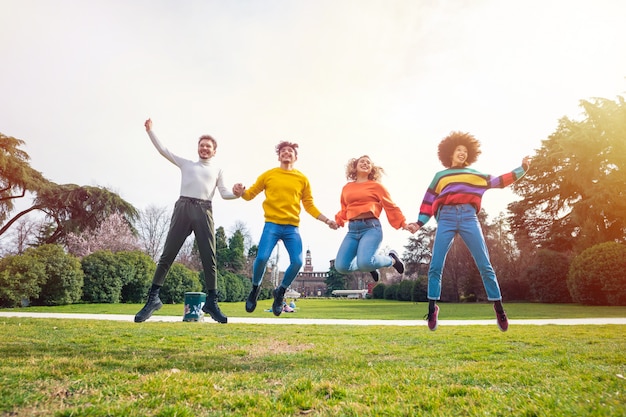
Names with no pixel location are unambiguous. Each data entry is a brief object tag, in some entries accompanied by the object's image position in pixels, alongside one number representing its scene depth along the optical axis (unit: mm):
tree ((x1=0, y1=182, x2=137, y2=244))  26281
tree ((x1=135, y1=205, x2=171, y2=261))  19453
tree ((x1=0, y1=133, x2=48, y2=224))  12477
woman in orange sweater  5398
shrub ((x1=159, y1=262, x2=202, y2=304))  17838
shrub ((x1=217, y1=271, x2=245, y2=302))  22056
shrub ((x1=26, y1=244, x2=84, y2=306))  21219
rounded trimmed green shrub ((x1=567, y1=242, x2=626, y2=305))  20938
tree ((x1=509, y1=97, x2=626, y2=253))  13062
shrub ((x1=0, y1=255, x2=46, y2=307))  19734
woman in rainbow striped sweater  4922
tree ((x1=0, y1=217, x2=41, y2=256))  35438
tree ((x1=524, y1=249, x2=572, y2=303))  23125
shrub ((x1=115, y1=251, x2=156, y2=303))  17219
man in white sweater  5273
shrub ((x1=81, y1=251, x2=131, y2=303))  20462
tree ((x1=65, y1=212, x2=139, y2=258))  33062
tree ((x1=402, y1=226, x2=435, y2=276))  41047
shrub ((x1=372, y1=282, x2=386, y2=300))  48188
